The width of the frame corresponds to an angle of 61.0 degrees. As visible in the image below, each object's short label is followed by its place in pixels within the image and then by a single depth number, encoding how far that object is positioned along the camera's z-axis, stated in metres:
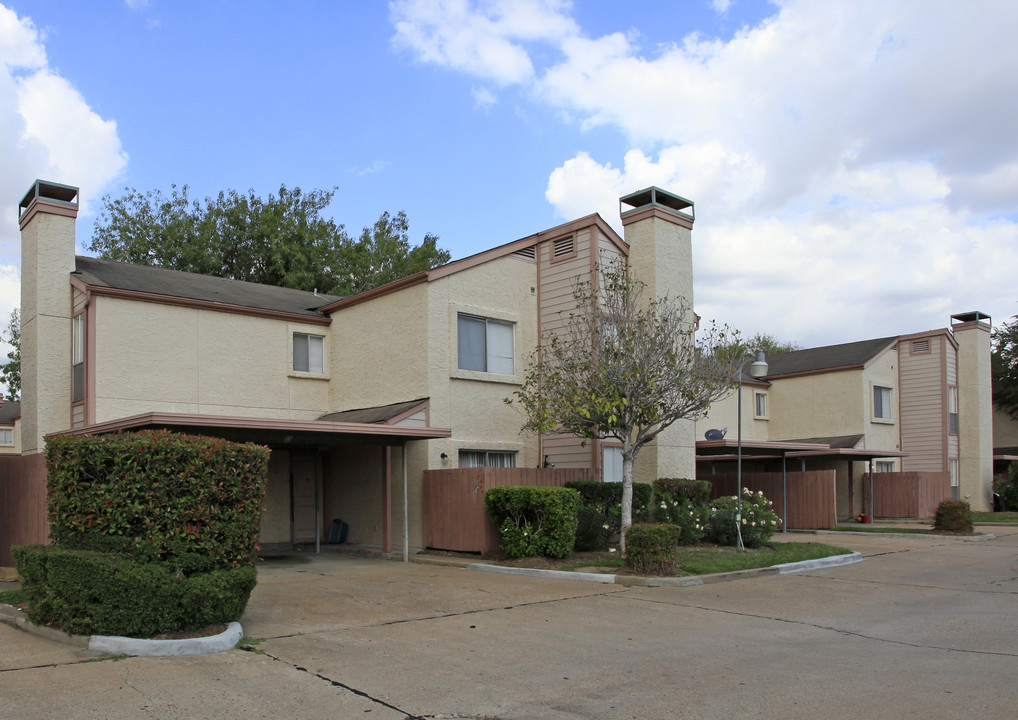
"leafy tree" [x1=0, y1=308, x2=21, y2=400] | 33.91
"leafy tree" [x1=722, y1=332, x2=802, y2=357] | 65.81
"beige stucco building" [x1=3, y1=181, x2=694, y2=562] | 16.95
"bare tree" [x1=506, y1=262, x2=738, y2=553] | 14.91
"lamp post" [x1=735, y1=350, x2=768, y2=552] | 16.27
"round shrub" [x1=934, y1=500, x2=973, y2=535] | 22.41
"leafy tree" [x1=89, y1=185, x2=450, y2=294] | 35.28
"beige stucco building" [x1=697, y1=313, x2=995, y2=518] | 32.50
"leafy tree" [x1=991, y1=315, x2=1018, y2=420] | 46.53
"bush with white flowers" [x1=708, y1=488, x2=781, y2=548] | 17.77
